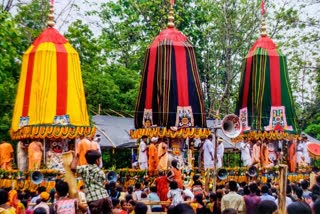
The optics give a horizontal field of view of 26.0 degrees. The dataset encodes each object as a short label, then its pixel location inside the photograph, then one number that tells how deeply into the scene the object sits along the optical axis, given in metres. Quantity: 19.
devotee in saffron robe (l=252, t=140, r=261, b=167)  23.27
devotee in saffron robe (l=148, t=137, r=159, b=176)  20.62
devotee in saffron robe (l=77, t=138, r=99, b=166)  19.09
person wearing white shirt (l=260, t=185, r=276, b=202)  10.75
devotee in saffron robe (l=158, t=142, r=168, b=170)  20.56
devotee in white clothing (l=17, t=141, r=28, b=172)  20.59
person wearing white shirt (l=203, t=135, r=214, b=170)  21.59
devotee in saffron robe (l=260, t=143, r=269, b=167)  23.36
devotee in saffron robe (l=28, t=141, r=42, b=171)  19.78
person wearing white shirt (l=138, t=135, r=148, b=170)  21.38
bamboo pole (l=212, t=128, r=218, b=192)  15.94
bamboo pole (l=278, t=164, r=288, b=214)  10.20
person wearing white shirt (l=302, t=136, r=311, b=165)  24.36
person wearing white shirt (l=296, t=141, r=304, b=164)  24.21
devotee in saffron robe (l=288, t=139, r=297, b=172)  23.80
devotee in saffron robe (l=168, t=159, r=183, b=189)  15.99
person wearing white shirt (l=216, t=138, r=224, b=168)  22.36
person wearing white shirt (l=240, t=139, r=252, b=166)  23.36
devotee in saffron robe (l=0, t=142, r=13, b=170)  20.17
